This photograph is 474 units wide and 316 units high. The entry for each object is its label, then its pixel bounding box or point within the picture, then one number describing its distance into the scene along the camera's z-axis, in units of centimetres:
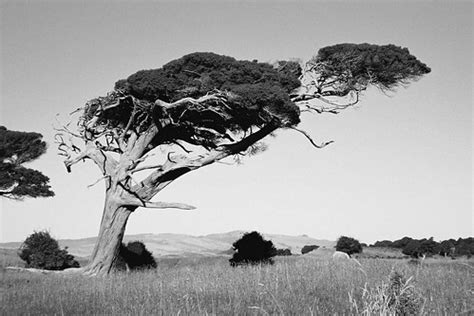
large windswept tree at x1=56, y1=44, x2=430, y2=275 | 1580
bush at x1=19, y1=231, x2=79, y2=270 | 1998
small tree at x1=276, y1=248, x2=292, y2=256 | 3553
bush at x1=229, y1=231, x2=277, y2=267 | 1875
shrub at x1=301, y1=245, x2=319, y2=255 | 4087
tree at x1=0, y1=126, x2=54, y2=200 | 3002
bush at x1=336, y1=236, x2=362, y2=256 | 3306
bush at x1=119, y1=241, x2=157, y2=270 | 1851
